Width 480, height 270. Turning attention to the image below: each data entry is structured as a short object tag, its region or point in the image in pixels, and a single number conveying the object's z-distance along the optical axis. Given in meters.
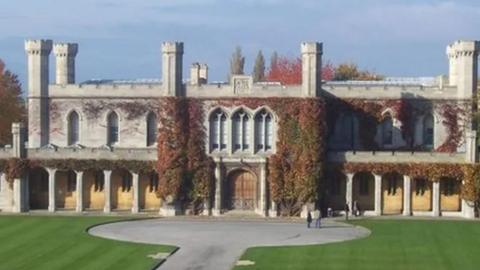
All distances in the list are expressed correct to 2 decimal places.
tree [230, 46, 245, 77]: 150.18
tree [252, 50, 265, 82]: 146.88
